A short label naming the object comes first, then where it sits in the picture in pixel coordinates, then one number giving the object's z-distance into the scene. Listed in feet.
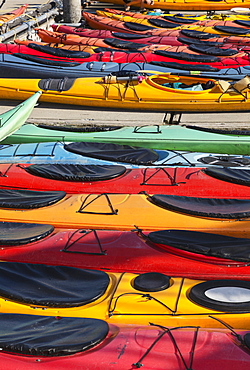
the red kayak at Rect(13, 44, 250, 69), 45.50
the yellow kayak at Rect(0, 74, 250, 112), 38.11
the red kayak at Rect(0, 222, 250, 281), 19.97
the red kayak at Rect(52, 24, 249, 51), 52.16
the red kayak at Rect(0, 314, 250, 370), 14.71
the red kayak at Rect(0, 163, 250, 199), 25.05
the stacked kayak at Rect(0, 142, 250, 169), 27.66
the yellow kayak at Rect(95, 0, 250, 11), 74.59
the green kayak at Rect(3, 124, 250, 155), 30.60
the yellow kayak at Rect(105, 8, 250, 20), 62.69
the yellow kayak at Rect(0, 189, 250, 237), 22.11
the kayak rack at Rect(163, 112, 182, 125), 37.68
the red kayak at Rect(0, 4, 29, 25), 64.03
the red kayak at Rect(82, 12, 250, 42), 56.11
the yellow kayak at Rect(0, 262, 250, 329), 17.06
